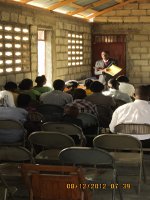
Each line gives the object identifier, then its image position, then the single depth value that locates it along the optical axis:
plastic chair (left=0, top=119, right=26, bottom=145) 5.09
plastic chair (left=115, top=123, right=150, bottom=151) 4.79
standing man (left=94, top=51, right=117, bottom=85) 11.82
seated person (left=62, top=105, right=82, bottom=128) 5.37
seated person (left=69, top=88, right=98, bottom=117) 6.32
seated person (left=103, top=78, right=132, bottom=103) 7.80
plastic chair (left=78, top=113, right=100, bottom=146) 5.82
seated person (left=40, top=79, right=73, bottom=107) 7.41
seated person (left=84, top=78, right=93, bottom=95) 8.75
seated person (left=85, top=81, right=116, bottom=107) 7.05
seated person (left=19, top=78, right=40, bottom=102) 7.91
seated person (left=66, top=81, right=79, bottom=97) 8.43
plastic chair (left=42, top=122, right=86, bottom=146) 4.91
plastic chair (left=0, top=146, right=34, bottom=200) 3.93
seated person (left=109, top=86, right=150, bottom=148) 5.10
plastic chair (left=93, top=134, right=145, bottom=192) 4.32
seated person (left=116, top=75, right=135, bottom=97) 8.86
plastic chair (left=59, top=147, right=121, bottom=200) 3.73
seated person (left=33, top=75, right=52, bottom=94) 8.58
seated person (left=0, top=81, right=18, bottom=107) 7.00
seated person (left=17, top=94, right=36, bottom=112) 5.95
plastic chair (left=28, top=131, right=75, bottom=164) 4.37
